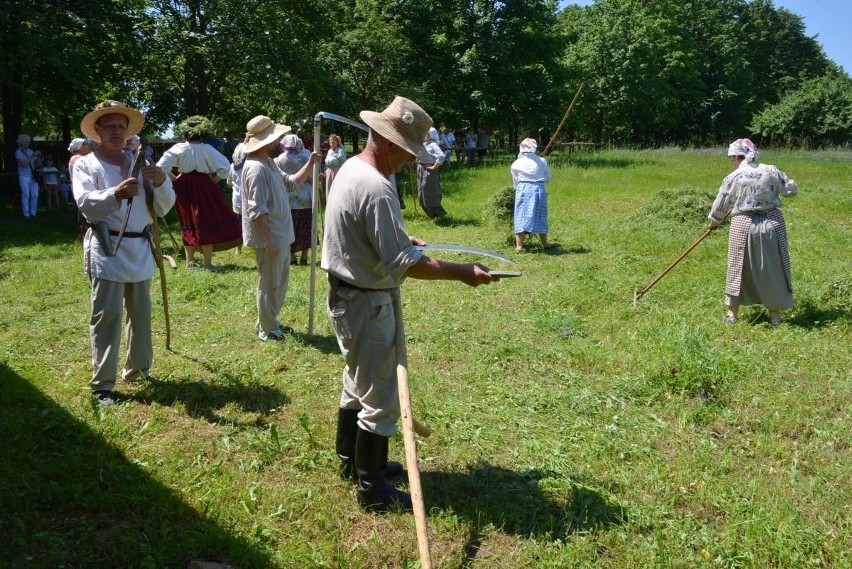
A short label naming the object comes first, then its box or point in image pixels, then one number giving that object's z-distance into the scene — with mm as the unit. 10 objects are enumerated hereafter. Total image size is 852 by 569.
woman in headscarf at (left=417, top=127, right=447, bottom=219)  13883
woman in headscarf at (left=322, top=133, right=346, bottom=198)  12373
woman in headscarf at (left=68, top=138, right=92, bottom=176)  10594
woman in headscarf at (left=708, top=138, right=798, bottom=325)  6973
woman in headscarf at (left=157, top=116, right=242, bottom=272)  8953
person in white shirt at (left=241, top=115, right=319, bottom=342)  5895
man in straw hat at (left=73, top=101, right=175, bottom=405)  4562
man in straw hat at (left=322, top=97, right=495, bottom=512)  3203
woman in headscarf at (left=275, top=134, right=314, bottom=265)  9633
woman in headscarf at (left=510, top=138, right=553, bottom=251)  10898
